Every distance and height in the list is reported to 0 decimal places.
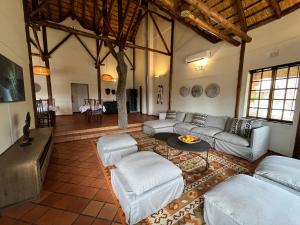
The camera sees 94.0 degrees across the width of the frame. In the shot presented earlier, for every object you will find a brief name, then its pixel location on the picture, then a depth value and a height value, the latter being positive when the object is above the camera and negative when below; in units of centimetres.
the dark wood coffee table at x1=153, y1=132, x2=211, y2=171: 235 -82
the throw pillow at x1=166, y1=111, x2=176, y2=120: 500 -57
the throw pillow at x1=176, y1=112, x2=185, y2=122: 487 -59
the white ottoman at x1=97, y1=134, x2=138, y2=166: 249 -90
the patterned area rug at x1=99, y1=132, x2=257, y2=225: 150 -123
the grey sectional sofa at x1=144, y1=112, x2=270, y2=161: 281 -83
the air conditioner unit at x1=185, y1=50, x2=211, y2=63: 454 +148
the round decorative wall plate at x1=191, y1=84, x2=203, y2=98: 495 +31
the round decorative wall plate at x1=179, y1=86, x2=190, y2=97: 547 +33
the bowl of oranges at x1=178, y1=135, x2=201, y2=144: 258 -76
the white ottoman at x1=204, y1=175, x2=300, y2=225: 101 -83
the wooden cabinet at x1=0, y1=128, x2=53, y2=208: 156 -90
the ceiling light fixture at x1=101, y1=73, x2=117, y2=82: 642 +98
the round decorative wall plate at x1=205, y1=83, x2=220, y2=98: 442 +31
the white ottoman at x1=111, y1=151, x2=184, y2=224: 140 -94
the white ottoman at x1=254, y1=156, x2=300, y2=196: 148 -83
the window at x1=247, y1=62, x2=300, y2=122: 303 +20
